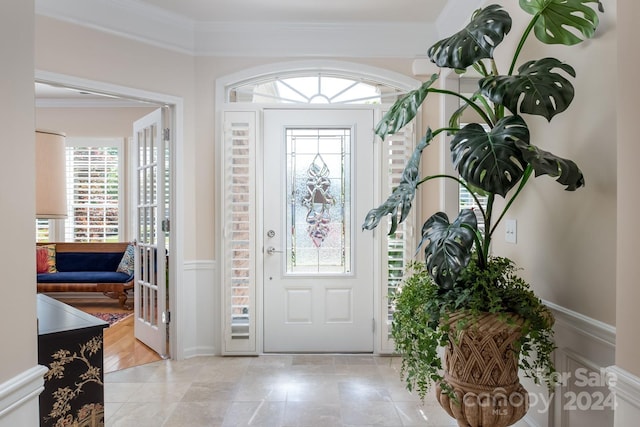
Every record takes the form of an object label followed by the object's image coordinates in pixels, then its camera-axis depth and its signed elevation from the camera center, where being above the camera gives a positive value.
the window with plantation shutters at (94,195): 5.61 +0.19
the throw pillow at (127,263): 5.12 -0.67
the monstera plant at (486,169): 1.36 +0.14
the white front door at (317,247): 3.45 -0.31
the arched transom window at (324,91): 3.50 +1.01
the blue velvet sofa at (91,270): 4.99 -0.77
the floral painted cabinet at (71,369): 1.59 -0.65
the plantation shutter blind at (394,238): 3.40 -0.24
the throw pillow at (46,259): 5.10 -0.62
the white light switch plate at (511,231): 2.08 -0.11
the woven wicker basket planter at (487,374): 1.53 -0.63
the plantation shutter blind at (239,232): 3.34 -0.18
